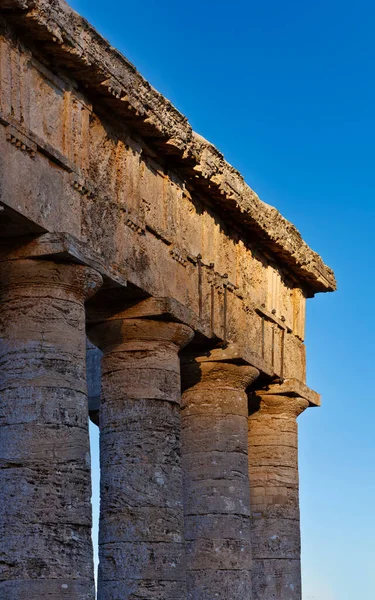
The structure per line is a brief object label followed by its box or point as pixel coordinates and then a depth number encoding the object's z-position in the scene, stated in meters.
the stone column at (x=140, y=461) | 20.92
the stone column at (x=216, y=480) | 24.25
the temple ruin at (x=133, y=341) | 18.20
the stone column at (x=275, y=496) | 27.23
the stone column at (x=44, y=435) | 17.70
